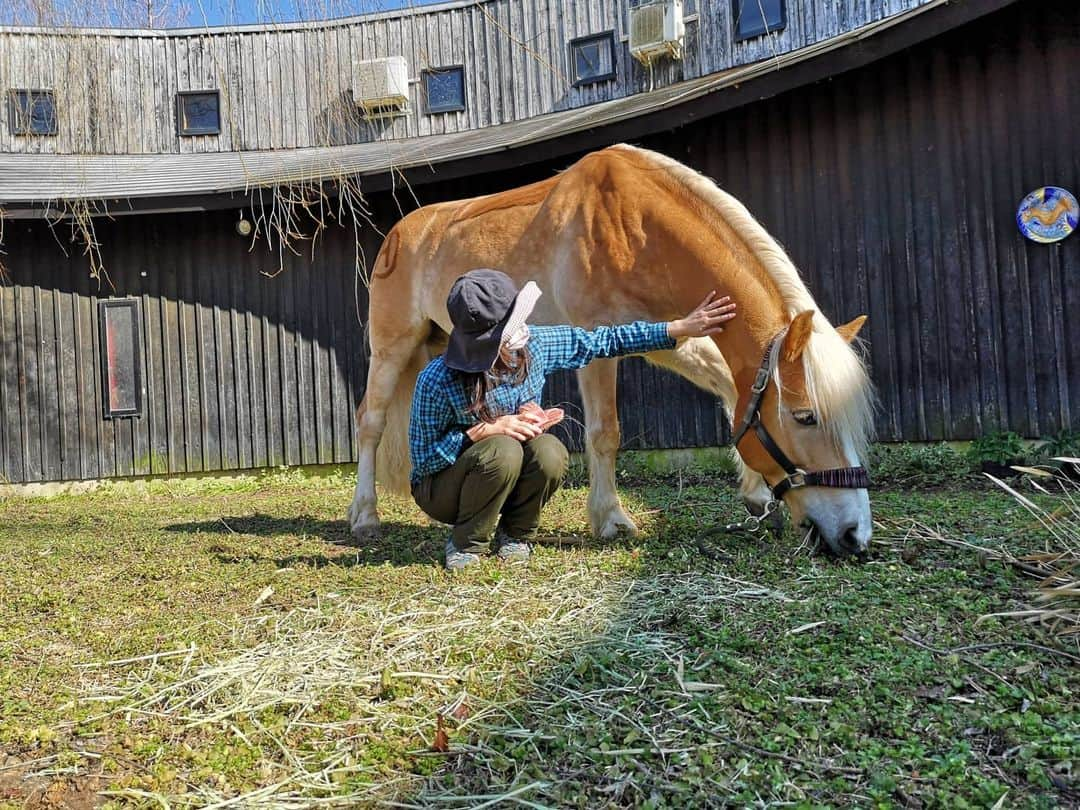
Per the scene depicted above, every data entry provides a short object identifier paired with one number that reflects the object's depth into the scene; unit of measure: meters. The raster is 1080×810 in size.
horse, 3.11
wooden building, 6.35
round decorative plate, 6.17
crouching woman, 3.27
